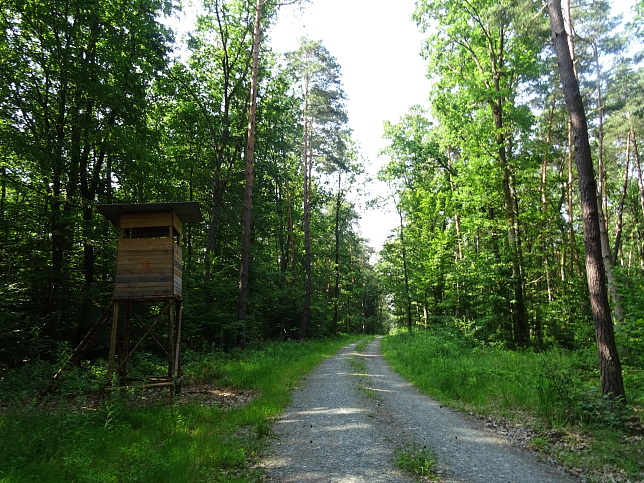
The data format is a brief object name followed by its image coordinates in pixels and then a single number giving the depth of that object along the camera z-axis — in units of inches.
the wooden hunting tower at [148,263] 372.2
